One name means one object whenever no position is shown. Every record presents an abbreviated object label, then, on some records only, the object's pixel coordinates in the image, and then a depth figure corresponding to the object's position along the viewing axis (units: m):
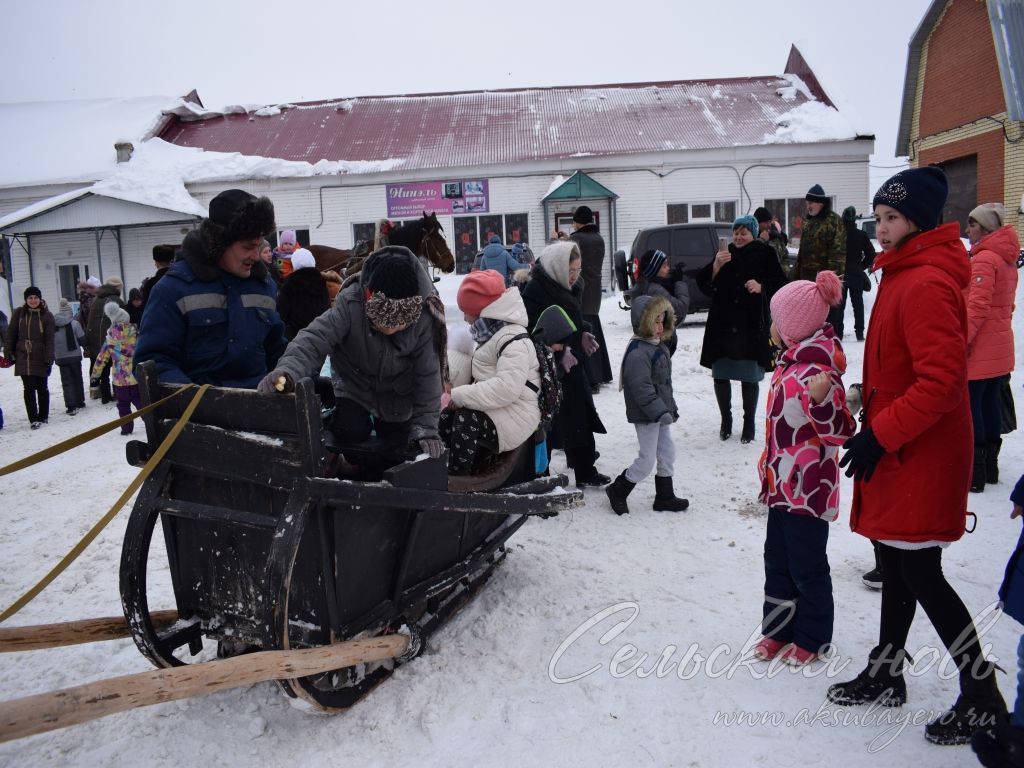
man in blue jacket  3.32
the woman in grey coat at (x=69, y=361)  10.92
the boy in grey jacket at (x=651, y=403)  5.23
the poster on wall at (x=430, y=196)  22.42
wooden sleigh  2.71
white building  21.62
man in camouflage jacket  8.94
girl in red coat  2.63
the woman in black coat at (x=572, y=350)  5.66
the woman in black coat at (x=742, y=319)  6.76
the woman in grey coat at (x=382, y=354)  3.53
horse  6.84
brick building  18.30
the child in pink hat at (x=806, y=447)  3.12
